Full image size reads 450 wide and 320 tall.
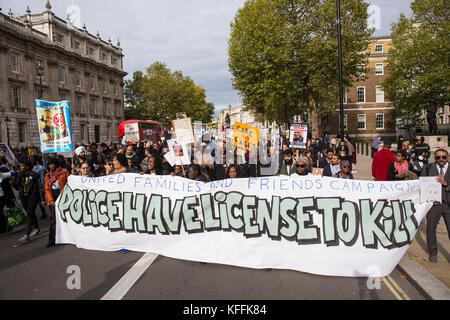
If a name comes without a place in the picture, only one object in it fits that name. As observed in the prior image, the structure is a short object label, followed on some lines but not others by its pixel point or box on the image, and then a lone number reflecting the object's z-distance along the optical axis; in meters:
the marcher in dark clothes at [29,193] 6.59
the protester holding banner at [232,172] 6.71
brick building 49.75
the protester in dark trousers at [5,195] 7.06
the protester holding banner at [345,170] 5.64
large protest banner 4.60
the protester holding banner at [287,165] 7.18
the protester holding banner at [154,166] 7.17
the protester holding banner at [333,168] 6.76
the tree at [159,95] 63.47
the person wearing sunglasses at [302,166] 5.88
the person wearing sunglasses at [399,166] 6.59
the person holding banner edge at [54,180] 6.63
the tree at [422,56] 28.72
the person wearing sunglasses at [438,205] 4.83
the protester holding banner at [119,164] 6.56
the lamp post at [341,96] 10.95
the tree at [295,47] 26.50
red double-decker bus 37.88
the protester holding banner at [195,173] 6.11
